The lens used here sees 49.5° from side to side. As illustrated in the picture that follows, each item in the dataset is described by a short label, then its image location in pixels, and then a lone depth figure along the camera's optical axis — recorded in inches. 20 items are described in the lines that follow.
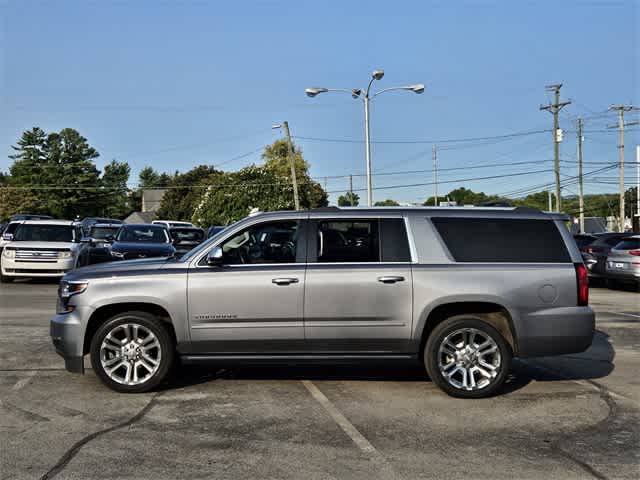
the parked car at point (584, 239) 843.4
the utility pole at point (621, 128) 2313.0
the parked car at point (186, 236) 841.5
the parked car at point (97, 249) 766.7
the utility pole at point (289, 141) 1700.3
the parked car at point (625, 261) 720.3
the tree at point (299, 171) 2674.7
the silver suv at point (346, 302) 261.9
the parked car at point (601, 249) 768.9
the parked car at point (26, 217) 1340.1
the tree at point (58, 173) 3700.8
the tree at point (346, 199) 4281.5
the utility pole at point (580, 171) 2083.4
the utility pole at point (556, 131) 1785.2
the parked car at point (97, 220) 1345.8
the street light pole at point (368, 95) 1090.7
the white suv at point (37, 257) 735.7
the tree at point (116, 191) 4160.9
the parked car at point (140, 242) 671.1
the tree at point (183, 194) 3821.4
